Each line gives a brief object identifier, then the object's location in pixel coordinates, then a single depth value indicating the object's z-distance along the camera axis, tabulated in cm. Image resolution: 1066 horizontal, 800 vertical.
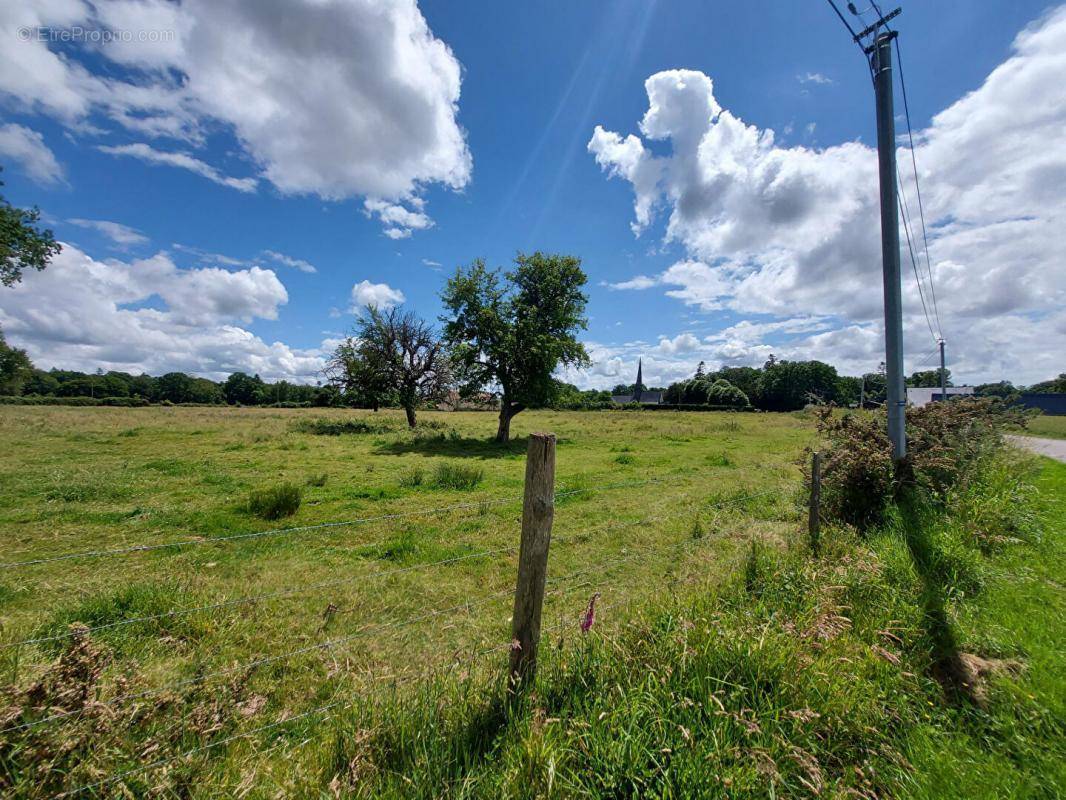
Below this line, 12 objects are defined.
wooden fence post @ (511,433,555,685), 270
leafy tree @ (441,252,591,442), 2283
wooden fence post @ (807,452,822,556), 572
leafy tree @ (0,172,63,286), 1770
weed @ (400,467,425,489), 1157
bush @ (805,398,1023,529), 660
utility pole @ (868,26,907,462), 678
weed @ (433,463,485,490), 1152
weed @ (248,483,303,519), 841
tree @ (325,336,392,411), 2642
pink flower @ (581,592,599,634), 292
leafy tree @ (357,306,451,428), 2653
